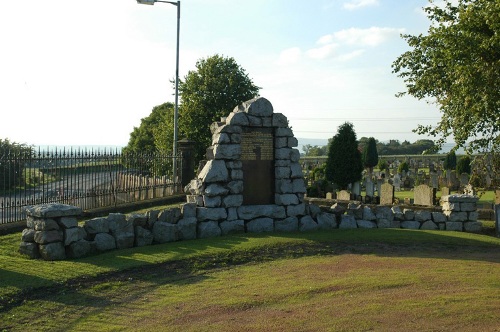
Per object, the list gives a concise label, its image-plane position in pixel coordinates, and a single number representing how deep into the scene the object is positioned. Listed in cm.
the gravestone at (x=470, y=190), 2036
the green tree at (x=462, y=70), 1230
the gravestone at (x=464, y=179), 2809
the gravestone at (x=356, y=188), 2559
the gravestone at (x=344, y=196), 2125
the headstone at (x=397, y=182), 3123
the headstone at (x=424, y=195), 1874
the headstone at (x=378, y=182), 2729
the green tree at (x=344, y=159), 2514
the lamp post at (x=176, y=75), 2219
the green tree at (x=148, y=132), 3192
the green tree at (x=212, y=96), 2648
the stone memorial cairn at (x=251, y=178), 1277
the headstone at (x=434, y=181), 2880
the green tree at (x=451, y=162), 4068
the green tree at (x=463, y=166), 3359
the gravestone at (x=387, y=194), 1956
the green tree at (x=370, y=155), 4294
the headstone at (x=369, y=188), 2281
